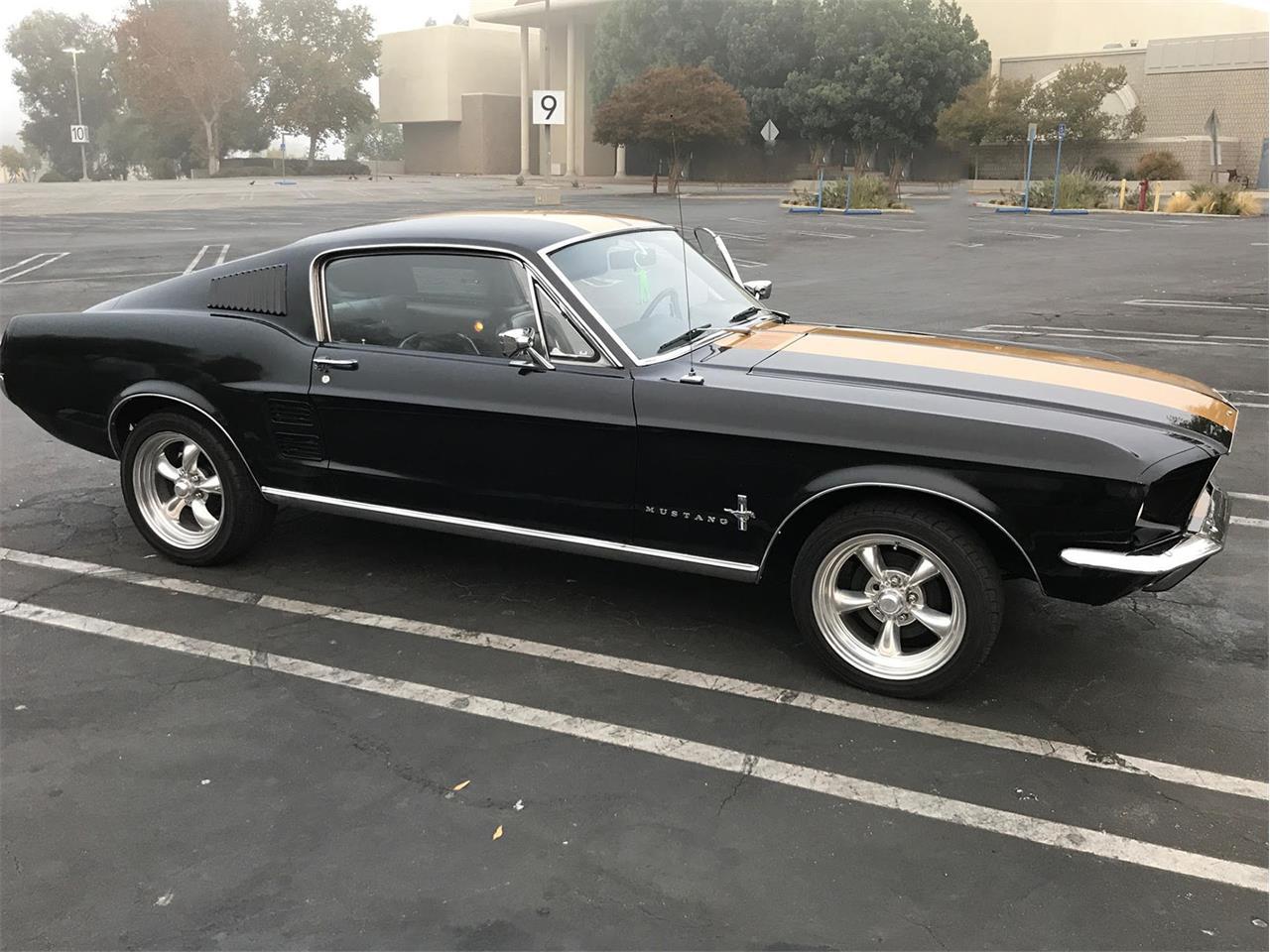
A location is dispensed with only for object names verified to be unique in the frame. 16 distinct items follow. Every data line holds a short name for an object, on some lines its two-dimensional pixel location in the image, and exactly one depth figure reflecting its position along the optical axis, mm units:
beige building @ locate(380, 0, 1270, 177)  51594
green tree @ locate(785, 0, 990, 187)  51031
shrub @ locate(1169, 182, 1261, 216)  32719
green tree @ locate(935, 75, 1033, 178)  45281
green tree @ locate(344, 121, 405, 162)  128750
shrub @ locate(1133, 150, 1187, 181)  44156
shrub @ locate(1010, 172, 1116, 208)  34531
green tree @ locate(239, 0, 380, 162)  71188
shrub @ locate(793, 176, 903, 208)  33250
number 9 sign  25219
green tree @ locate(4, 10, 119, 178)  81312
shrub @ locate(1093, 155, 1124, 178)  48219
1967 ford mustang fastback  3510
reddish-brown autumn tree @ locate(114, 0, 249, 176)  65812
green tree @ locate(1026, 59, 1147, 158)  46281
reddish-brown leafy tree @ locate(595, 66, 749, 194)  45125
